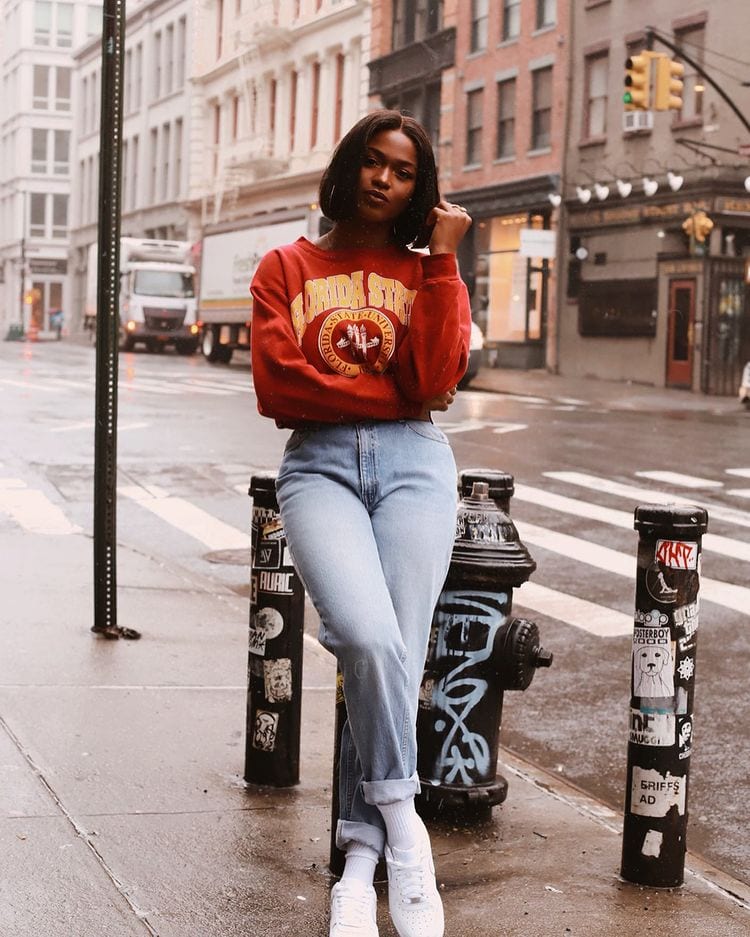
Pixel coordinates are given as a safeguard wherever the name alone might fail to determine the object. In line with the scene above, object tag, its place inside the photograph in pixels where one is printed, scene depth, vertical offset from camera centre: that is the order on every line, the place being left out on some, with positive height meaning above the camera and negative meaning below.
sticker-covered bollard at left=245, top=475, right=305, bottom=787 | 4.85 -1.07
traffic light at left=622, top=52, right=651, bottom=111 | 23.58 +3.88
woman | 3.56 -0.28
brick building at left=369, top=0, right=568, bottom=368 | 38.22 +5.26
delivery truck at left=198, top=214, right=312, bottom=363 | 41.54 +1.07
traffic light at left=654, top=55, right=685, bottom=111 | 23.66 +3.87
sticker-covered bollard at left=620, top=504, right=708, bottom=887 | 4.12 -0.96
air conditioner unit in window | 34.12 +4.75
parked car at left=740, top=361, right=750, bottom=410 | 27.34 -0.92
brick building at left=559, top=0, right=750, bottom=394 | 32.09 +2.77
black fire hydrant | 4.53 -0.98
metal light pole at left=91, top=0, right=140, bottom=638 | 6.54 +0.15
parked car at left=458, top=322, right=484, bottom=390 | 30.31 -0.59
